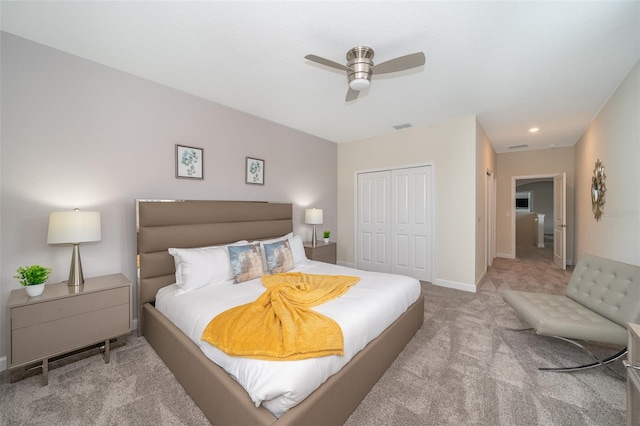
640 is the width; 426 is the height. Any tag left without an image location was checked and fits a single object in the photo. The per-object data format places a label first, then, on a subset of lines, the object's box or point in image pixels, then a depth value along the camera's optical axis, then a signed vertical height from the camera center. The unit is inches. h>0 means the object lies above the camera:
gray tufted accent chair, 76.5 -34.1
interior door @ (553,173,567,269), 203.6 -6.1
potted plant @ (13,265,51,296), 74.4 -19.8
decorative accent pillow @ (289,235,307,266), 131.3 -20.3
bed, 52.2 -37.3
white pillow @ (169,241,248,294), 93.8 -21.3
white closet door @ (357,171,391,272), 190.1 -7.3
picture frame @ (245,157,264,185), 143.8 +24.1
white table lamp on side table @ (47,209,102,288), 78.2 -5.9
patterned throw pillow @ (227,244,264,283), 103.0 -21.1
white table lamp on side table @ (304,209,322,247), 170.1 -3.3
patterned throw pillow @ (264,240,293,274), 116.0 -21.2
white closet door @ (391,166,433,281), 170.1 -7.5
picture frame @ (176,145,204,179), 116.7 +24.0
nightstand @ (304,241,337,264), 160.7 -26.1
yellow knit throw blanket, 53.7 -28.2
